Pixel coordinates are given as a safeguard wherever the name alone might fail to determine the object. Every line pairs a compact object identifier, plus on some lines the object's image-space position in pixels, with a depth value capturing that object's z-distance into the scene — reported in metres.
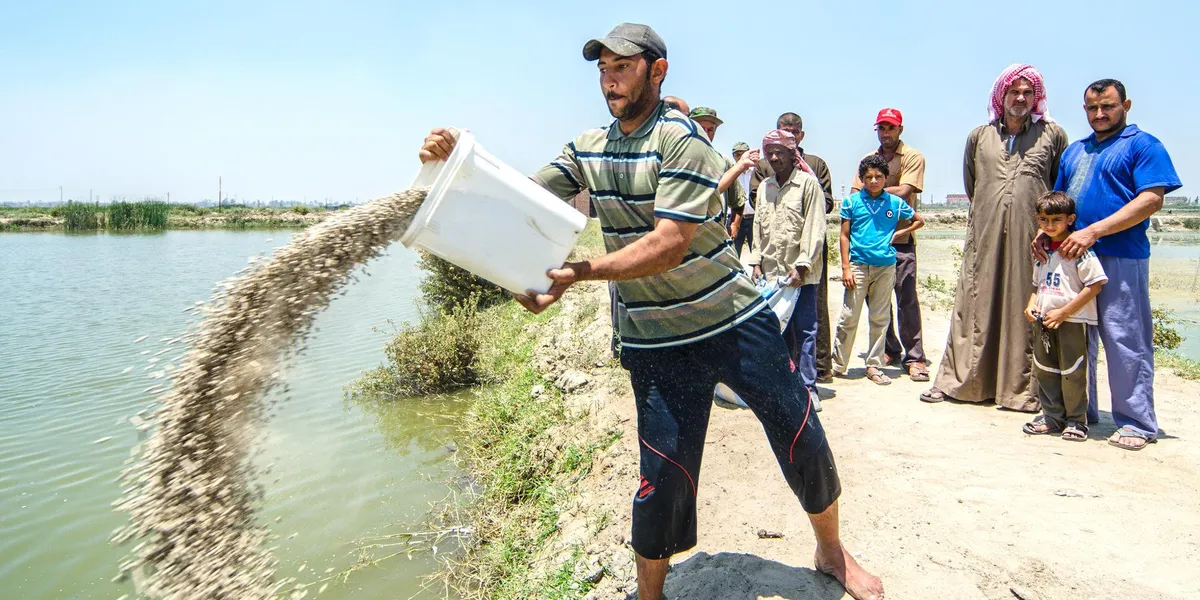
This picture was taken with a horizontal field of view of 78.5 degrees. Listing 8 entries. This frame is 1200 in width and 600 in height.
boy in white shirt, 3.48
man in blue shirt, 3.35
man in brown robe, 3.87
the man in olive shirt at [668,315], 1.93
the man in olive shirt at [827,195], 4.72
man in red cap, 4.87
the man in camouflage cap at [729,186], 4.99
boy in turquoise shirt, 4.68
